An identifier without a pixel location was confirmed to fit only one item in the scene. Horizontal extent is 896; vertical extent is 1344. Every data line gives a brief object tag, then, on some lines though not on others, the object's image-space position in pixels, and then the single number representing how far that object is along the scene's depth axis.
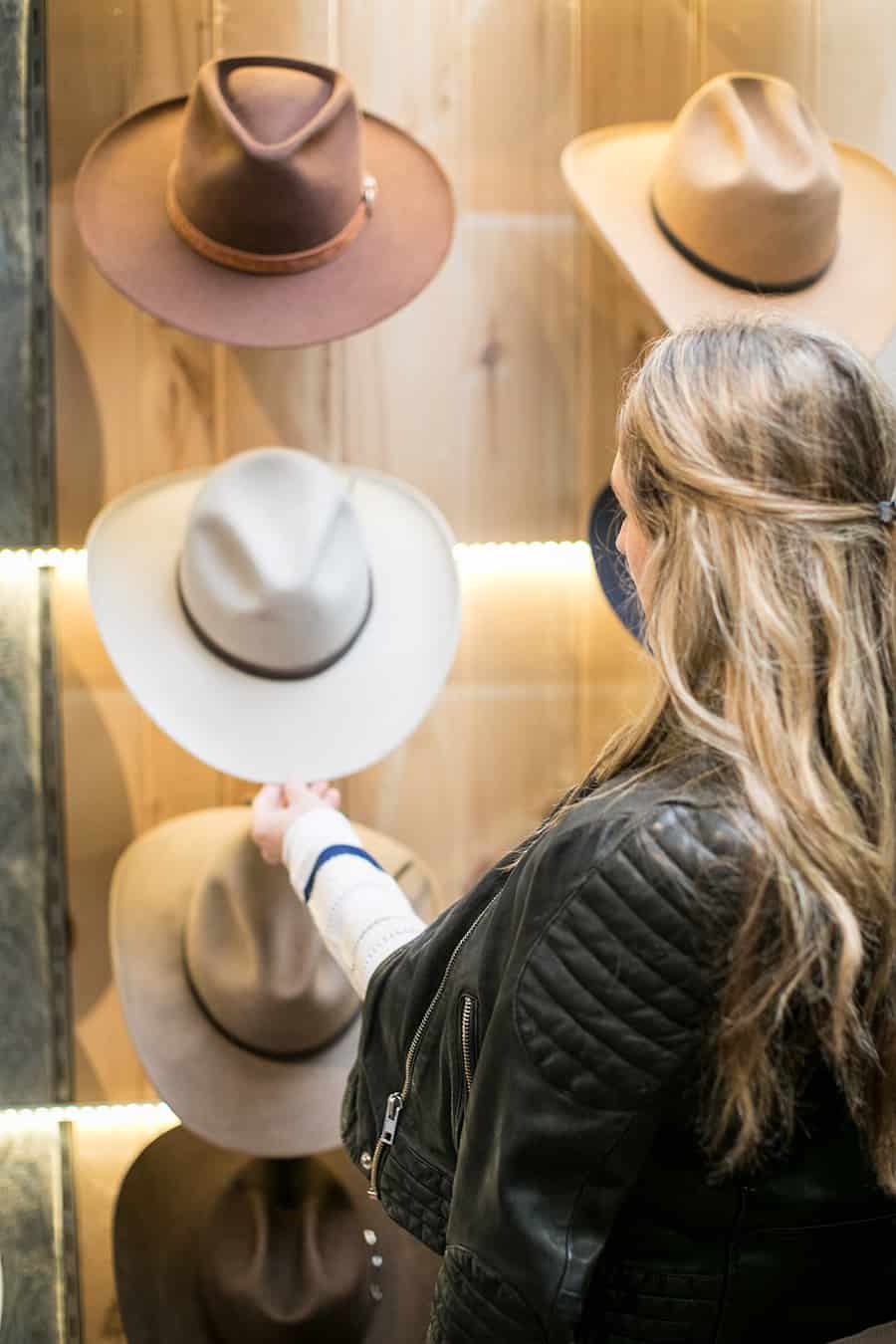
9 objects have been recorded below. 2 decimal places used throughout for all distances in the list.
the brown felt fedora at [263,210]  1.58
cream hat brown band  1.61
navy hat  1.83
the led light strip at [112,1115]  1.91
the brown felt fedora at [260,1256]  1.68
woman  0.83
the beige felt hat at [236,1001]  1.70
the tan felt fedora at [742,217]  1.69
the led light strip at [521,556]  2.00
